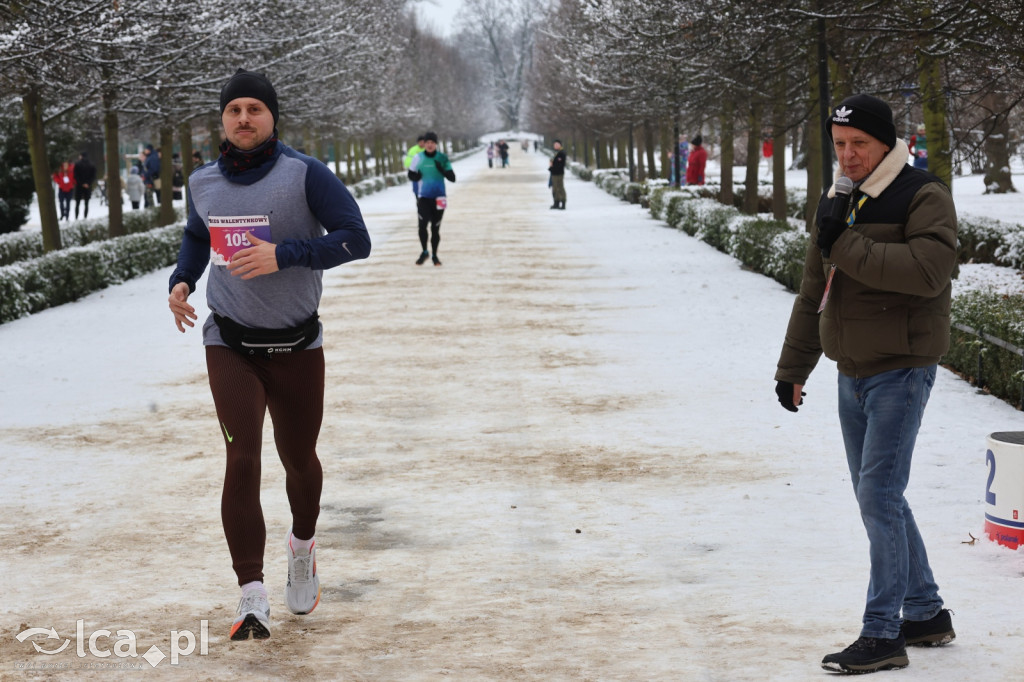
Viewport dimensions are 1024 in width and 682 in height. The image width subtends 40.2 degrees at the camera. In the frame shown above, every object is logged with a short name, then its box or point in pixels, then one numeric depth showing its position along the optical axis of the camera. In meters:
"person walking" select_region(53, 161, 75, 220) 34.53
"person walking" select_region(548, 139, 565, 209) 33.59
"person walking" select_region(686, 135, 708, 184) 33.50
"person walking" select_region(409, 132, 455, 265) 18.00
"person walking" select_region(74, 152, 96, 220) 35.12
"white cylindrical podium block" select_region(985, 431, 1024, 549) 5.63
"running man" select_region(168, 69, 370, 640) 4.68
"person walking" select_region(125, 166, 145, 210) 37.48
